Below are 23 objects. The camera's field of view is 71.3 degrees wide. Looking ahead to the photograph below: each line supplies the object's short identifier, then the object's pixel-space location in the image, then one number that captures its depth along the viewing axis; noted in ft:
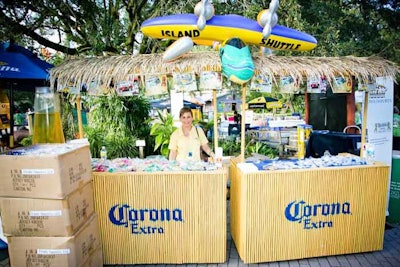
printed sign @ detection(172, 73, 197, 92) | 10.39
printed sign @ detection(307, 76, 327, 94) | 10.85
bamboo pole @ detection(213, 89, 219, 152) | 10.99
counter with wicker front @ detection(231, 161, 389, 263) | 9.68
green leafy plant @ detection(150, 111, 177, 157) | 21.62
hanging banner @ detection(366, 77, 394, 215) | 13.06
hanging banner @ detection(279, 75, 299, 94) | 10.84
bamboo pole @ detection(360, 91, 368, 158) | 12.05
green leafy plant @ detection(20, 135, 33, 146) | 24.41
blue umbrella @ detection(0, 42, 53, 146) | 11.28
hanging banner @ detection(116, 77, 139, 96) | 10.70
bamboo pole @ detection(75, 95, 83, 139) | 11.18
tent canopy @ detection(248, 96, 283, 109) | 40.37
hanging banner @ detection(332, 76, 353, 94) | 11.03
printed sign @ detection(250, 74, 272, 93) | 10.61
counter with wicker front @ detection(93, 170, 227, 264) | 9.58
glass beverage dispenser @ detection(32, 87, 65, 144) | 8.47
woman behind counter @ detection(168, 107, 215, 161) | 12.55
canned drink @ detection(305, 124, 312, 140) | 24.05
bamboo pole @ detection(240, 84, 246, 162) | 10.54
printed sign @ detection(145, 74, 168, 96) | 10.51
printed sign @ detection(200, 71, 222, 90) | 10.33
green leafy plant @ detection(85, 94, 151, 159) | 21.89
